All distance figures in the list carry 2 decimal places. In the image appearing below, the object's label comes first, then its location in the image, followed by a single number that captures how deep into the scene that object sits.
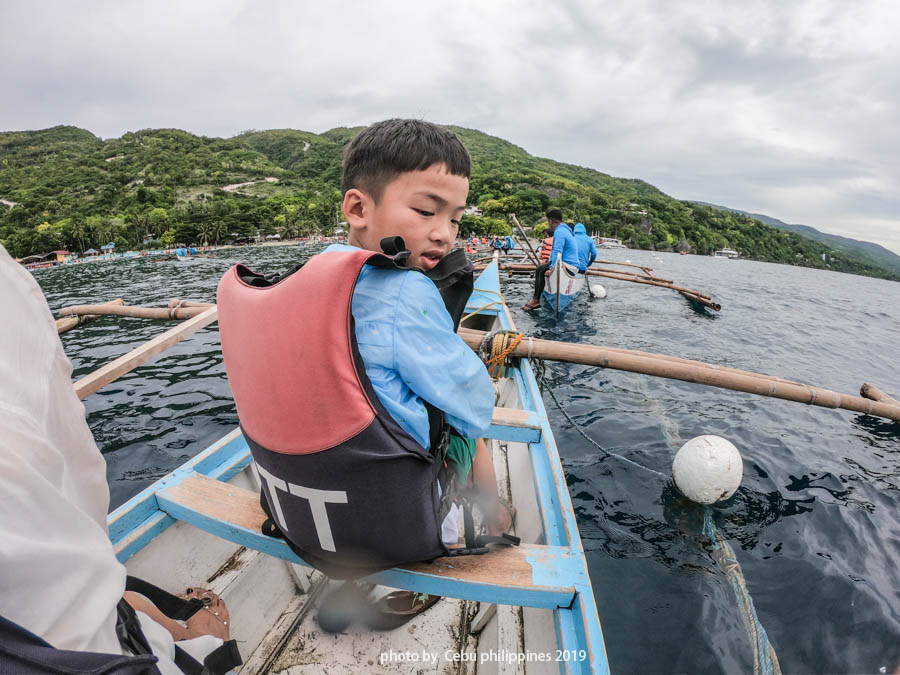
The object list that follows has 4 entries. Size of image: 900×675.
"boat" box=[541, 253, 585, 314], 10.15
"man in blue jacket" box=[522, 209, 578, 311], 10.05
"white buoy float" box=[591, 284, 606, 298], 13.37
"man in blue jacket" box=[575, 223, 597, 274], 10.31
